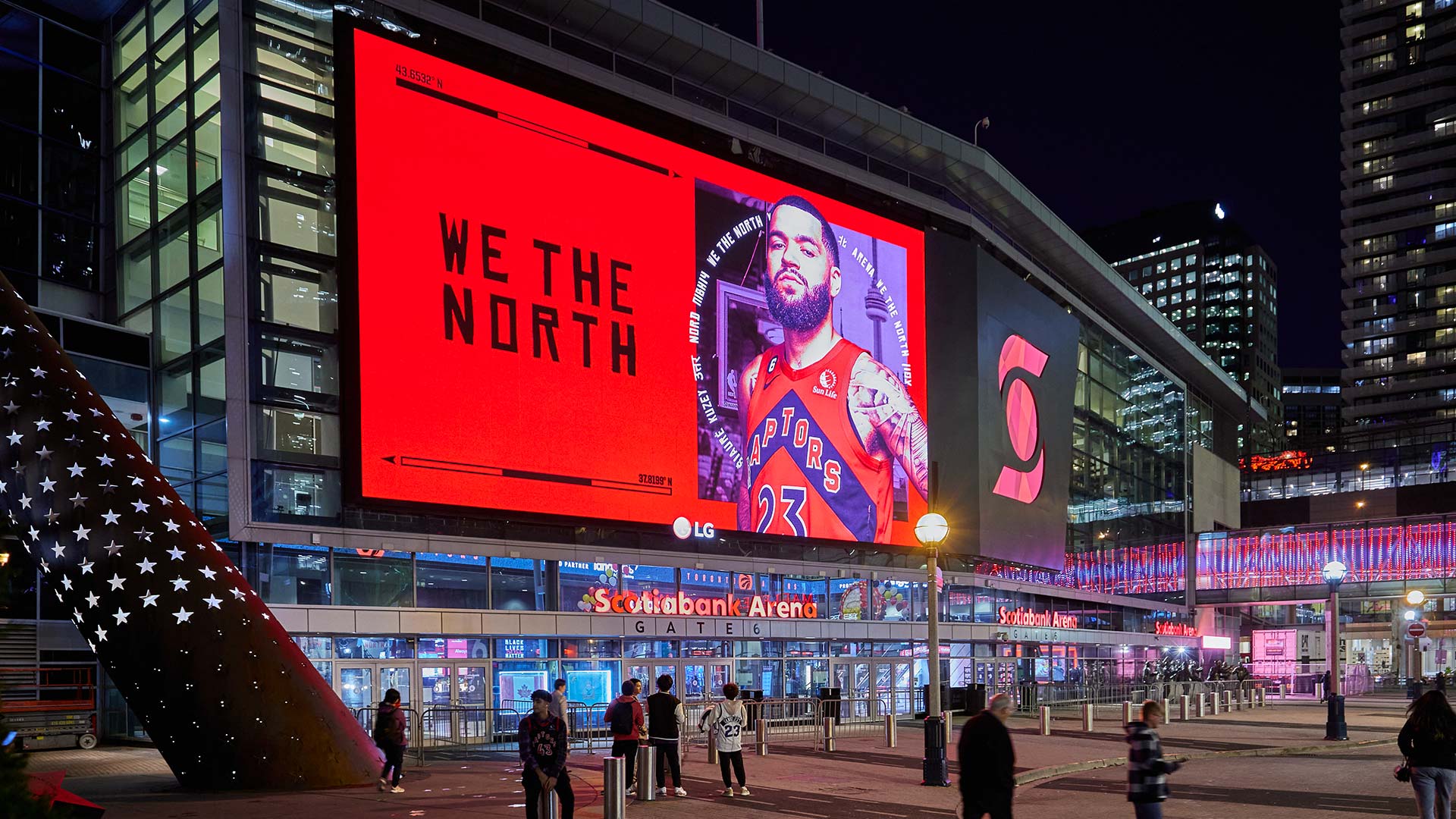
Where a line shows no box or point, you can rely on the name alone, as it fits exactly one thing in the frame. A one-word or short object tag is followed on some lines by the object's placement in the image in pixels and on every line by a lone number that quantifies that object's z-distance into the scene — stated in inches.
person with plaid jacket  553.0
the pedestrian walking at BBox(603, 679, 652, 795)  773.3
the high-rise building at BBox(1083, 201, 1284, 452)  6589.6
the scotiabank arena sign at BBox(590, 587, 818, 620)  1460.4
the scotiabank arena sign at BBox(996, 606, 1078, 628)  2127.2
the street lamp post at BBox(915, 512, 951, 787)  903.1
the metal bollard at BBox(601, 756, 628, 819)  588.4
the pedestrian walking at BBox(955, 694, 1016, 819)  506.6
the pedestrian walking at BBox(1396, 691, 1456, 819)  559.2
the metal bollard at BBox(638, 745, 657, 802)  741.9
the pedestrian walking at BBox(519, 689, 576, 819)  575.8
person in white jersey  813.2
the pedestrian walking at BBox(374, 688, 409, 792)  776.9
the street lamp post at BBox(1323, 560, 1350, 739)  1425.9
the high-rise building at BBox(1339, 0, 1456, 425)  6545.3
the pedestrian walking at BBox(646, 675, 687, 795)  798.5
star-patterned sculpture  737.6
